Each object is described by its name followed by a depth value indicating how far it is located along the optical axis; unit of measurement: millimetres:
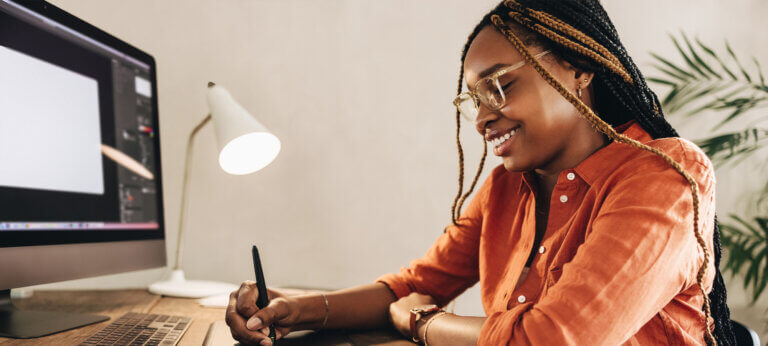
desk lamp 1124
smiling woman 654
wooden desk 792
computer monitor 813
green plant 1659
